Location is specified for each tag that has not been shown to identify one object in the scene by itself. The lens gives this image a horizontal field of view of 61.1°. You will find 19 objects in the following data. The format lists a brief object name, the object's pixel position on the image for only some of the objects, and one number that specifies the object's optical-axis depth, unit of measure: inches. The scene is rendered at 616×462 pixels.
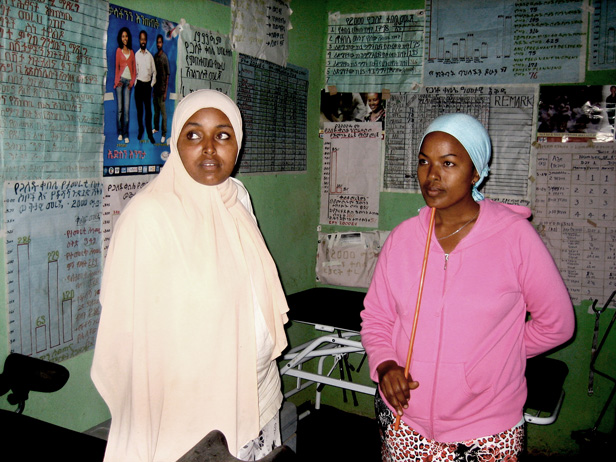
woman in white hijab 48.8
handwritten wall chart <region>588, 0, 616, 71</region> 101.5
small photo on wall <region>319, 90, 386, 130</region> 123.3
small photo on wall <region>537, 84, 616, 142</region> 103.4
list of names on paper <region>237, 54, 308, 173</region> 101.8
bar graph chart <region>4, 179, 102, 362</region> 60.1
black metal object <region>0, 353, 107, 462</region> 40.6
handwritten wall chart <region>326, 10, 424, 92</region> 118.1
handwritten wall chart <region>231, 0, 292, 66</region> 96.0
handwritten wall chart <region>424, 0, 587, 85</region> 105.0
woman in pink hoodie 51.9
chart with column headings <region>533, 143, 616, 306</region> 104.7
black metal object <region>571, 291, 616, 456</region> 100.4
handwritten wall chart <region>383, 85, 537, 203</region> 110.5
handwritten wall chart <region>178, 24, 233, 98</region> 83.0
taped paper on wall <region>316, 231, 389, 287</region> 126.4
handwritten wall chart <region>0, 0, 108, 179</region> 57.6
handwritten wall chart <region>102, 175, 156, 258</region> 71.3
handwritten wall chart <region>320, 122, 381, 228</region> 124.8
